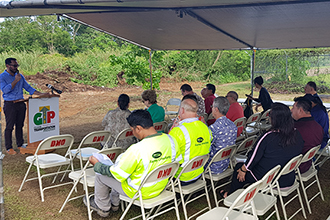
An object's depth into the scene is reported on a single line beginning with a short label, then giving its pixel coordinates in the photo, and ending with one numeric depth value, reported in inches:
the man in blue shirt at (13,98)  198.2
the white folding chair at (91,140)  140.3
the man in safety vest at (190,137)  111.6
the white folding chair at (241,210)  77.0
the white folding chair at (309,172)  117.2
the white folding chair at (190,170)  105.7
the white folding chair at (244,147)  139.5
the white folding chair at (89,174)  114.1
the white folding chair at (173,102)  323.2
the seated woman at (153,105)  185.2
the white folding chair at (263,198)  90.7
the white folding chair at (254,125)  214.5
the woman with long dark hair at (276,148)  107.8
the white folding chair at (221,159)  116.7
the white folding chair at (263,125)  225.5
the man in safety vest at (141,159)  92.5
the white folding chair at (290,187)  102.1
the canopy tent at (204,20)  149.7
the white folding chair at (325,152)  150.3
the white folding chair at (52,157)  131.6
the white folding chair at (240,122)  182.0
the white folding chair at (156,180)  92.4
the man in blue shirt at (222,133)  131.5
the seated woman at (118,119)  161.9
